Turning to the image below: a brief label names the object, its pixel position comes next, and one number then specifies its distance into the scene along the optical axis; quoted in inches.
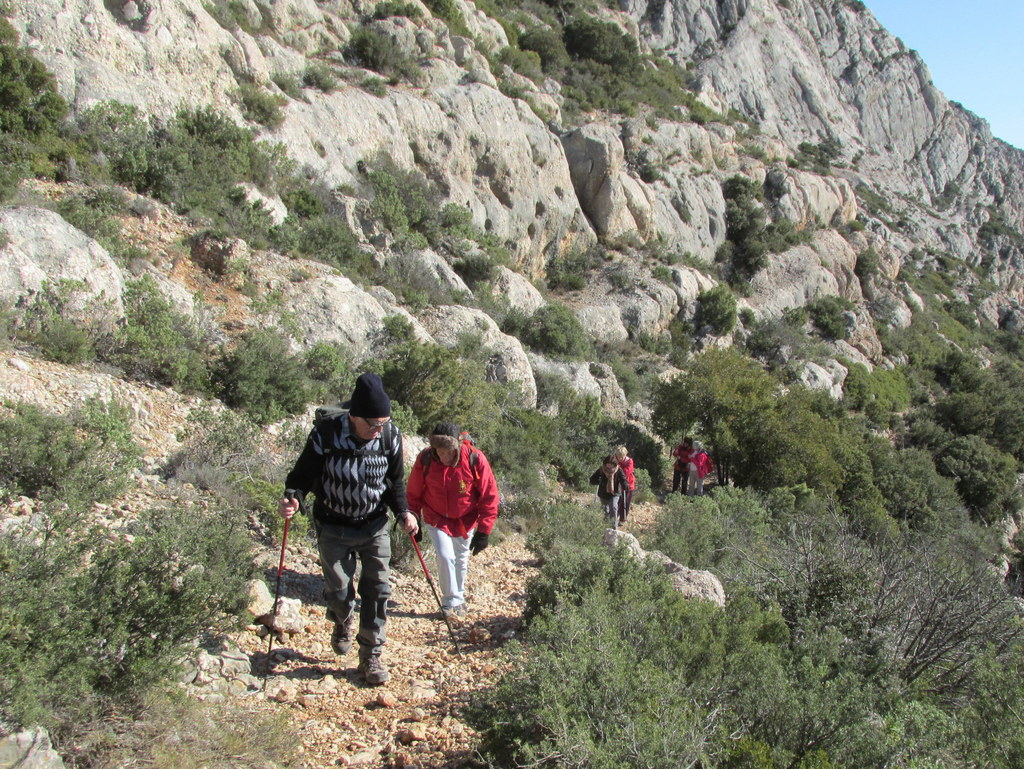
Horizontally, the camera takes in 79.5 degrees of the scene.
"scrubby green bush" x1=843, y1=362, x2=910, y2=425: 923.4
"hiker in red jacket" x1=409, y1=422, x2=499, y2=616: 173.9
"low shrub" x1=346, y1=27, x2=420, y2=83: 686.5
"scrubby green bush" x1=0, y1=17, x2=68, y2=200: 345.7
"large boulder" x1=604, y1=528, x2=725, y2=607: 192.5
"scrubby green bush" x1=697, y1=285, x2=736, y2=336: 838.3
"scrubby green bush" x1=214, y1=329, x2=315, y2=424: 287.3
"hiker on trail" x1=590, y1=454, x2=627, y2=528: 342.6
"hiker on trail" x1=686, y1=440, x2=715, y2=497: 470.1
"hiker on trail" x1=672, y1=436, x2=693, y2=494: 480.1
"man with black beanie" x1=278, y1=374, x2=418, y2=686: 137.8
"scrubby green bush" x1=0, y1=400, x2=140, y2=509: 178.1
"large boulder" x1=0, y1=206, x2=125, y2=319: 262.4
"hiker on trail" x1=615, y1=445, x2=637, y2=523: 349.4
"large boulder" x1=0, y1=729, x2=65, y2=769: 80.2
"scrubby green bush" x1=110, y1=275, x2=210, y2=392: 272.8
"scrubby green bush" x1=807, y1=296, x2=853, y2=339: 1005.2
